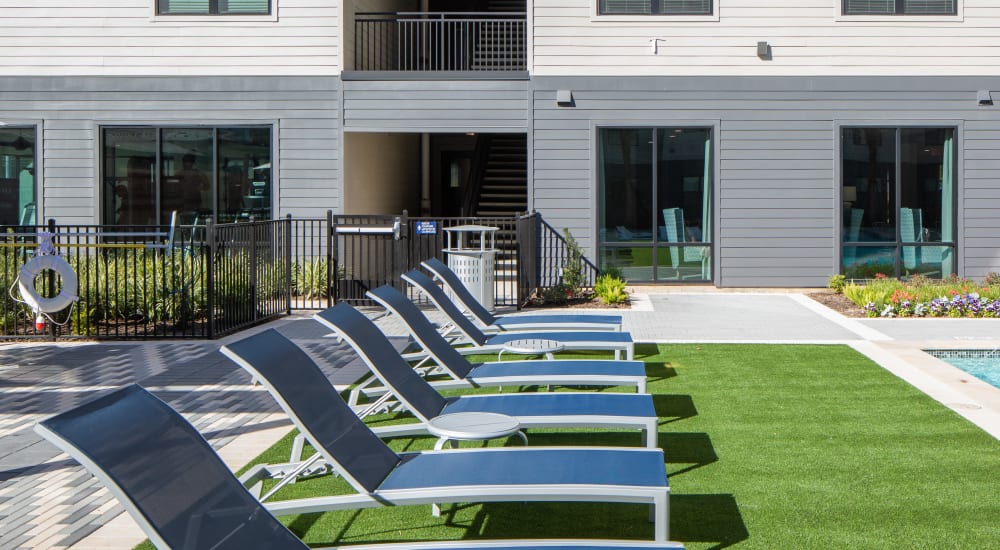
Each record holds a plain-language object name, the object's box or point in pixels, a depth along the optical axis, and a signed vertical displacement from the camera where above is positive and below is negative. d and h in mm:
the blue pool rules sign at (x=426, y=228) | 15086 +107
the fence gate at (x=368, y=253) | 15266 -259
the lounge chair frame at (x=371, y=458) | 4320 -1025
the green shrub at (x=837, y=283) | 17073 -754
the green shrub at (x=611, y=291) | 15818 -832
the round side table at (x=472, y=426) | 5348 -1010
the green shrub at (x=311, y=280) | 16312 -724
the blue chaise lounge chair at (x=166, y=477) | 3045 -754
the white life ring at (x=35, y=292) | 10945 -525
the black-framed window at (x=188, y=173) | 17984 +1064
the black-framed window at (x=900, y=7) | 17531 +3864
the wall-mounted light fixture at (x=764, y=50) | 17438 +3120
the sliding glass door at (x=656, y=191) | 17781 +776
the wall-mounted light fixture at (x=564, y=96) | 17500 +2342
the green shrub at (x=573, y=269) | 16562 -526
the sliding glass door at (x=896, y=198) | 17609 +661
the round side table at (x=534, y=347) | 8371 -905
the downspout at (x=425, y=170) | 23984 +1517
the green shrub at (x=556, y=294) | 16125 -899
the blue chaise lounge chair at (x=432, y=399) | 5082 -973
